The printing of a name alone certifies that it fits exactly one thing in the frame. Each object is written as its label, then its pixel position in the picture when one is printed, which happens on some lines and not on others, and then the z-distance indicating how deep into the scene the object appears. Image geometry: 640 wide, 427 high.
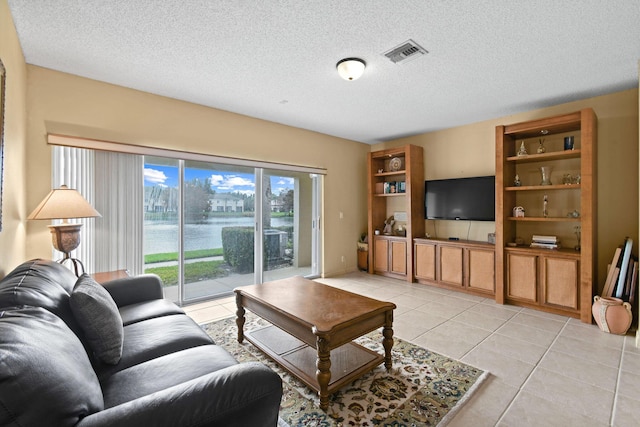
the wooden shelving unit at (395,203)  5.04
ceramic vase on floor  2.90
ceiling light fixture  2.65
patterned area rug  1.78
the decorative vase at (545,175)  3.79
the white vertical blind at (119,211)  3.24
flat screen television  4.29
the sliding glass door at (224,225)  3.70
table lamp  2.37
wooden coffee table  1.92
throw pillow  1.51
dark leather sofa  0.85
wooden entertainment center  3.32
